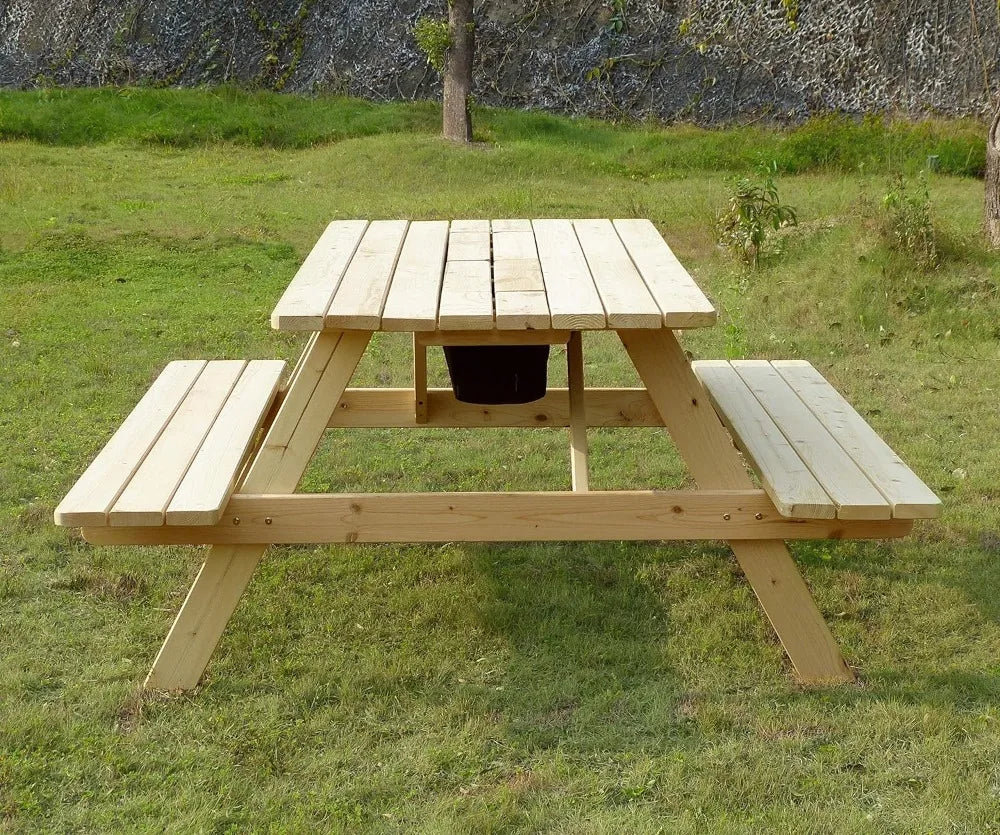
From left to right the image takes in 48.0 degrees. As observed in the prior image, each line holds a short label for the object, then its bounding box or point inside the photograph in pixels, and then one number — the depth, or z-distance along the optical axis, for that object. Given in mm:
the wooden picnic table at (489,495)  2494
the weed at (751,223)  6711
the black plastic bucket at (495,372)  3197
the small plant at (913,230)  6191
